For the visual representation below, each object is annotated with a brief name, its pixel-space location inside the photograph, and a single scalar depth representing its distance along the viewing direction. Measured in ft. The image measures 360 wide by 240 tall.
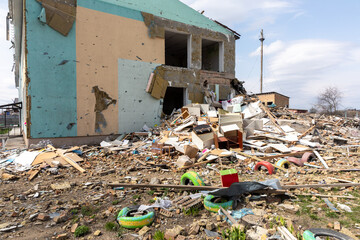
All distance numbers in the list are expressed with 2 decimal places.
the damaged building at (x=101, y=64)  30.17
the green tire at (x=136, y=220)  10.80
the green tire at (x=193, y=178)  15.03
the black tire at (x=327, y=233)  8.92
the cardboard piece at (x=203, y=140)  26.37
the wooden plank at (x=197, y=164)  21.52
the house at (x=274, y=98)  79.85
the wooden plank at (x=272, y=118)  33.74
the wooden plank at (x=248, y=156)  22.57
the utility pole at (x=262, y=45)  82.31
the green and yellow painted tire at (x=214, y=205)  11.92
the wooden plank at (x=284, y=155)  23.52
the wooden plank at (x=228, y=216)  10.34
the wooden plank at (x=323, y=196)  13.53
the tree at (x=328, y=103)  101.73
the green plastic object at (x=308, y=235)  8.32
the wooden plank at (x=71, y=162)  21.36
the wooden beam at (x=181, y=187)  12.93
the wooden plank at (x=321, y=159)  21.39
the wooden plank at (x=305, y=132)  31.40
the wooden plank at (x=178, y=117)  37.93
